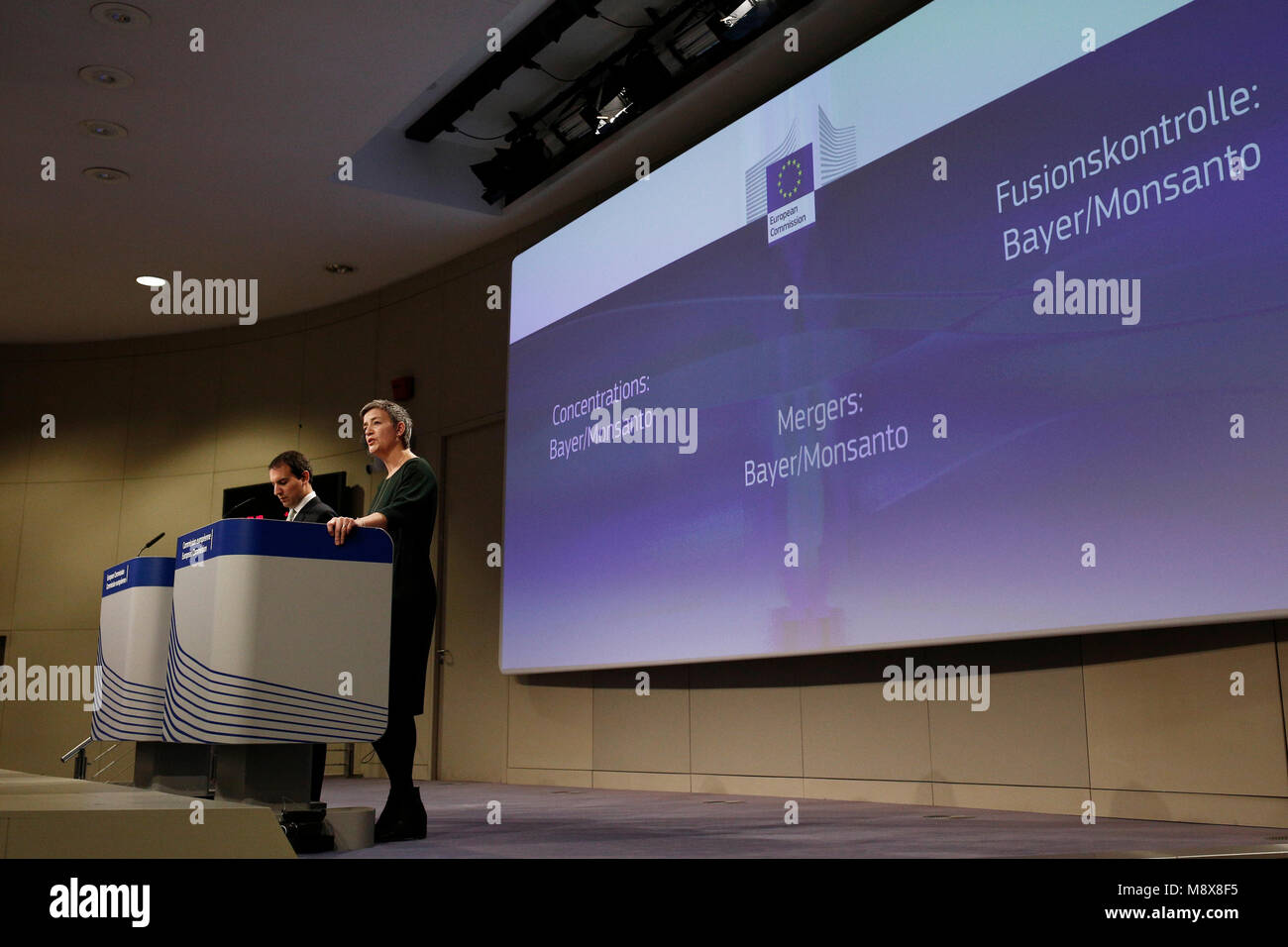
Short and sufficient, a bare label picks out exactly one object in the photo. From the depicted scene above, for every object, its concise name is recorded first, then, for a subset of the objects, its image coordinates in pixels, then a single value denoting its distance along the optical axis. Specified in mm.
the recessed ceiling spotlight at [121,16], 4453
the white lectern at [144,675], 3484
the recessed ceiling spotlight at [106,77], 4902
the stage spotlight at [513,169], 6090
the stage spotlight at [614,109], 5368
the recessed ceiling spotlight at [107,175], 5840
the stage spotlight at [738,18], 4652
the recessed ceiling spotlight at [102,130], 5352
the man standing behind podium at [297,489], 3312
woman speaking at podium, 2725
